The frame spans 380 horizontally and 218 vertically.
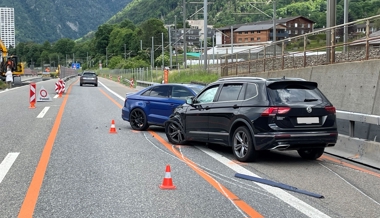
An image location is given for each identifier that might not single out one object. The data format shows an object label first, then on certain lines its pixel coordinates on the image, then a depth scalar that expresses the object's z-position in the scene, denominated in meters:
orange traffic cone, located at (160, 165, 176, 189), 7.86
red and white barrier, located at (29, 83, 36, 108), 23.39
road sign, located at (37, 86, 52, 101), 28.32
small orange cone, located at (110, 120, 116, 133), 14.82
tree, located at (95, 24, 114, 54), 187.88
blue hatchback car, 14.94
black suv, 9.77
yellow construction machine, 51.56
